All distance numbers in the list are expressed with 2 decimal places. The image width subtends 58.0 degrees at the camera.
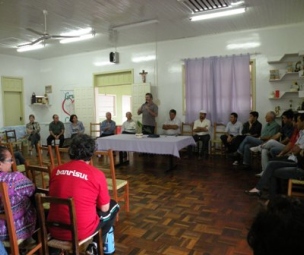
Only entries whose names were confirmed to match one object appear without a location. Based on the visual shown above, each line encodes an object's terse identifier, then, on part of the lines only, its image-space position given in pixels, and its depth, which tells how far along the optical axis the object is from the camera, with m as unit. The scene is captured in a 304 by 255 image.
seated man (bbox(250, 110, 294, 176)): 4.28
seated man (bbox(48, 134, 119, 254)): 1.76
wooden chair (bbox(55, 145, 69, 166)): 3.09
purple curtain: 6.33
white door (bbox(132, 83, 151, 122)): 7.32
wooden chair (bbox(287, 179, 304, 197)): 3.04
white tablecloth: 4.62
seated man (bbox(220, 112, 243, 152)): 6.02
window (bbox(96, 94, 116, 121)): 9.89
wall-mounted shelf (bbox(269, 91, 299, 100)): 5.93
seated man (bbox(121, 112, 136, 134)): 6.96
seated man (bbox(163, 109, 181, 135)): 6.87
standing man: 6.78
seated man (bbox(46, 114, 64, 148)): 7.42
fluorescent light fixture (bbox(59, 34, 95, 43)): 5.38
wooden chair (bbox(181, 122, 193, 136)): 7.00
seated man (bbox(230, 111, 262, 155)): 5.71
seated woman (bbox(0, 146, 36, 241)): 1.78
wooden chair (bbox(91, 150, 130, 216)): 2.86
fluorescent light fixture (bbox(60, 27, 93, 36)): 5.92
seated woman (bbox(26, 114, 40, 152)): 7.66
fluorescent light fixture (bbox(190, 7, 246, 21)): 4.61
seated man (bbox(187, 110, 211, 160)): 6.41
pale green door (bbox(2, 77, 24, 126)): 8.32
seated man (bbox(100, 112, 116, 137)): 7.17
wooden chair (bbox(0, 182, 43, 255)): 1.63
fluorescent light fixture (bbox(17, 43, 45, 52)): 6.27
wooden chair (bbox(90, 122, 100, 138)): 8.29
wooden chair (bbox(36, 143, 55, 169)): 3.24
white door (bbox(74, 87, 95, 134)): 8.38
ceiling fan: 4.61
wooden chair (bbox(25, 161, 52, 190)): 2.12
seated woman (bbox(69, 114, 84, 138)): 7.30
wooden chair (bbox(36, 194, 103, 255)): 1.62
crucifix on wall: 7.47
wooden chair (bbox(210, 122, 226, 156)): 6.59
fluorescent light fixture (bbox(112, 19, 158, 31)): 5.37
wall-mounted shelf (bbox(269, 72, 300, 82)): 5.90
